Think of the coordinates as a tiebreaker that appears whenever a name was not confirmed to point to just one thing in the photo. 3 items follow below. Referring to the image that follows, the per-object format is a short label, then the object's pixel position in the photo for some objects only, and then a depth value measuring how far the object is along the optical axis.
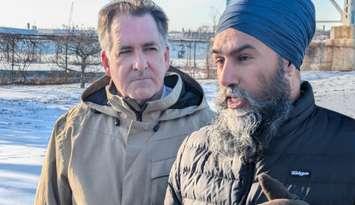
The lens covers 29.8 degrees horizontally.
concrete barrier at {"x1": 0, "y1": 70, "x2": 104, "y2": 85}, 20.67
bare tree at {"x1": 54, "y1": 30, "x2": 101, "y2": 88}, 20.62
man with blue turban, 1.79
